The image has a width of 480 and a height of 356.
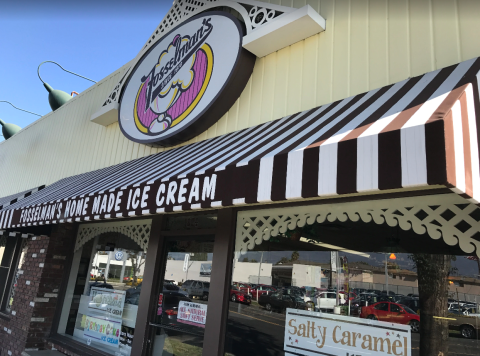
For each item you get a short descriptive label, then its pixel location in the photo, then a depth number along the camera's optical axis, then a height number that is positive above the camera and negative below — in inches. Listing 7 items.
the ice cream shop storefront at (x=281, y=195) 96.0 +25.8
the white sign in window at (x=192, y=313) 163.9 -18.8
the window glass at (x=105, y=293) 208.2 -19.0
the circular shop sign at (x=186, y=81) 179.9 +101.9
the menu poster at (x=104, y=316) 212.1 -31.8
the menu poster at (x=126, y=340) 196.5 -39.7
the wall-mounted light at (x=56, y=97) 390.3 +169.3
